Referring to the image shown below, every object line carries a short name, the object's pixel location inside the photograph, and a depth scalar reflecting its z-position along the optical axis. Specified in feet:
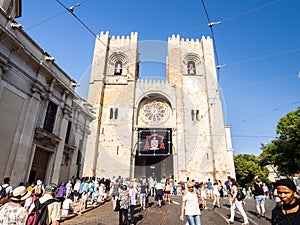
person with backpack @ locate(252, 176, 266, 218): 19.39
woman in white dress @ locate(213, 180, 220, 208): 27.69
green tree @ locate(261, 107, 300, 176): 54.08
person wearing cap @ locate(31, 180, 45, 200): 24.58
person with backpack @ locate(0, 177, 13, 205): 19.56
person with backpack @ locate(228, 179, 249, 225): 16.97
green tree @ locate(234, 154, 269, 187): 107.28
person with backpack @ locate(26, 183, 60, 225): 8.30
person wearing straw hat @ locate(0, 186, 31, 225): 7.68
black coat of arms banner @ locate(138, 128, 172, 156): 68.04
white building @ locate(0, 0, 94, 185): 25.91
